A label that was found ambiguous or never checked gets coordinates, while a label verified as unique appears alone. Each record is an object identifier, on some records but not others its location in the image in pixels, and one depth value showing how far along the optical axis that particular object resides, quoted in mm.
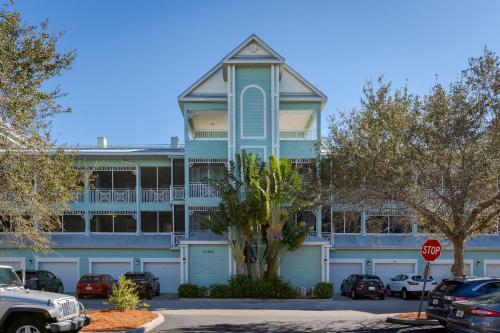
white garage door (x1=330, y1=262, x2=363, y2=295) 35125
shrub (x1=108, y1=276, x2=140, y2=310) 17516
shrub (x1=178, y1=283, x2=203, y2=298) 30219
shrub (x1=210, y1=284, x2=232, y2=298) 29625
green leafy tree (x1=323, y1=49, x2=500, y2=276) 16359
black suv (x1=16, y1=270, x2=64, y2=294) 28719
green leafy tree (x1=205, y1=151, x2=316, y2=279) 29266
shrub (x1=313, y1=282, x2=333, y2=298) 30312
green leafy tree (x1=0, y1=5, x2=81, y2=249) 13625
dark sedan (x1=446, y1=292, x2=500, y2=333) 11805
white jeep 11328
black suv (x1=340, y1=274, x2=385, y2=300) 29844
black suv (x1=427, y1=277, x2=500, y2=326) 15578
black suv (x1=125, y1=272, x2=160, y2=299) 29330
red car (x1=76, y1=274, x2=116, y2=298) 29859
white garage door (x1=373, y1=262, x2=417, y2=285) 35469
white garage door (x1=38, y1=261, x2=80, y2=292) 35250
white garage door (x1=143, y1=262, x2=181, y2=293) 35219
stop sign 17781
